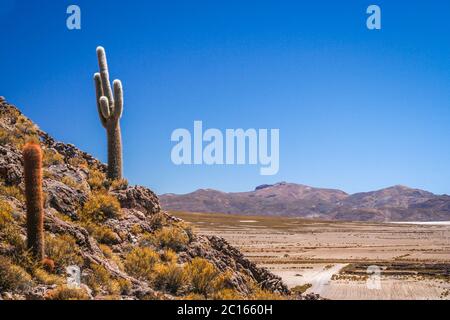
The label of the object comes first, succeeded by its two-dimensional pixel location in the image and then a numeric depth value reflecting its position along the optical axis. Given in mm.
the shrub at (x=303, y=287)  32219
